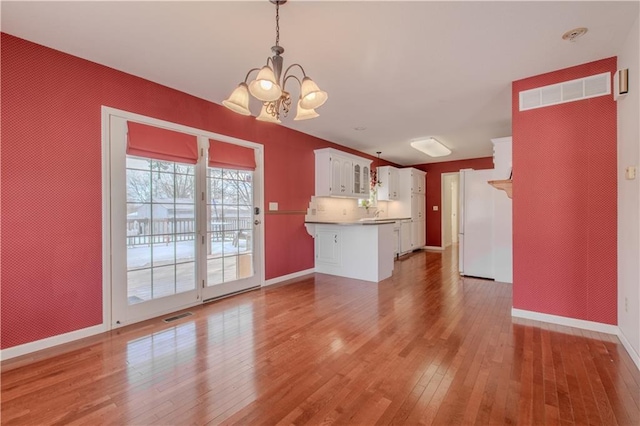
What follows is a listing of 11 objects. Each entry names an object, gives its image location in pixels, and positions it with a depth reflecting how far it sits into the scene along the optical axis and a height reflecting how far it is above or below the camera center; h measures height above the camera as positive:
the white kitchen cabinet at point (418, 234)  7.77 -0.62
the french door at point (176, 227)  2.93 -0.18
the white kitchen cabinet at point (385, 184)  7.35 +0.73
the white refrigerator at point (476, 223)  4.84 -0.20
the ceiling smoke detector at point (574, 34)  2.24 +1.43
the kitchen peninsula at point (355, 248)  4.68 -0.63
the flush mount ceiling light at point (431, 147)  5.74 +1.40
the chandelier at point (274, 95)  1.82 +0.82
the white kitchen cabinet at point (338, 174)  5.43 +0.77
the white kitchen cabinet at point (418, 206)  7.74 +0.17
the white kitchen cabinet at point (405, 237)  7.17 -0.64
